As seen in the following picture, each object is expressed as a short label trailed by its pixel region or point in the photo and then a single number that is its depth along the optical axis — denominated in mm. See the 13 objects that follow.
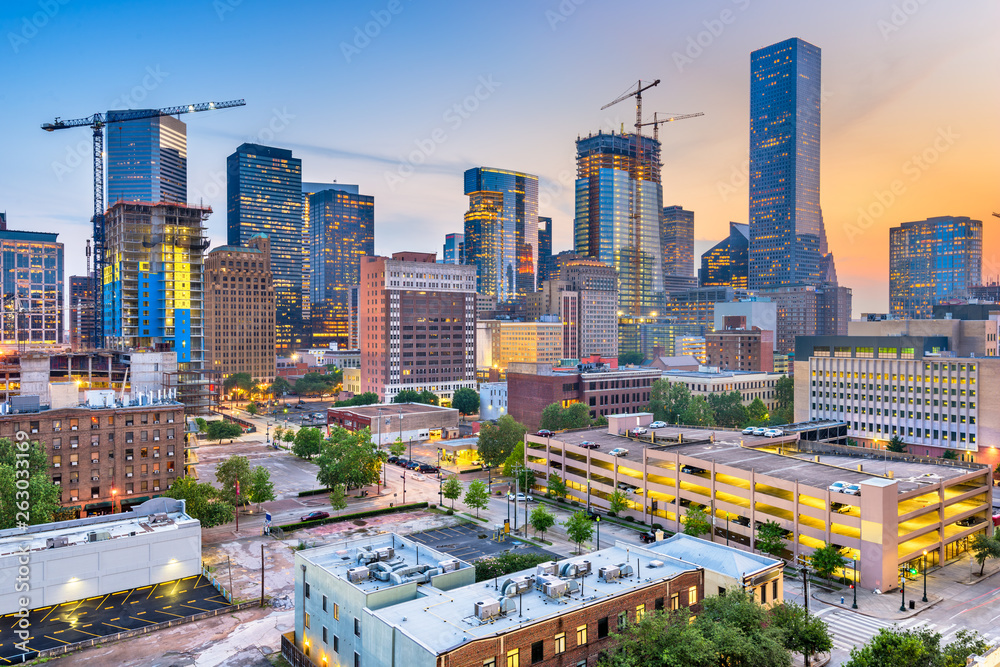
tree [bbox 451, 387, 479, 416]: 182875
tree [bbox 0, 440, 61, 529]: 63281
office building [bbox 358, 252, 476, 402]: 193750
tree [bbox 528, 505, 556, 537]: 73438
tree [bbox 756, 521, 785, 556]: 62459
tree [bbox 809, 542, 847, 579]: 57969
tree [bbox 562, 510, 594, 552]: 67062
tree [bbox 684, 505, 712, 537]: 69000
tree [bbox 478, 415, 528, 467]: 109750
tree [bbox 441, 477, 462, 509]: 88125
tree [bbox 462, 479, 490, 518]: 82875
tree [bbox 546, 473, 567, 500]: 91188
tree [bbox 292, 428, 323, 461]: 120500
